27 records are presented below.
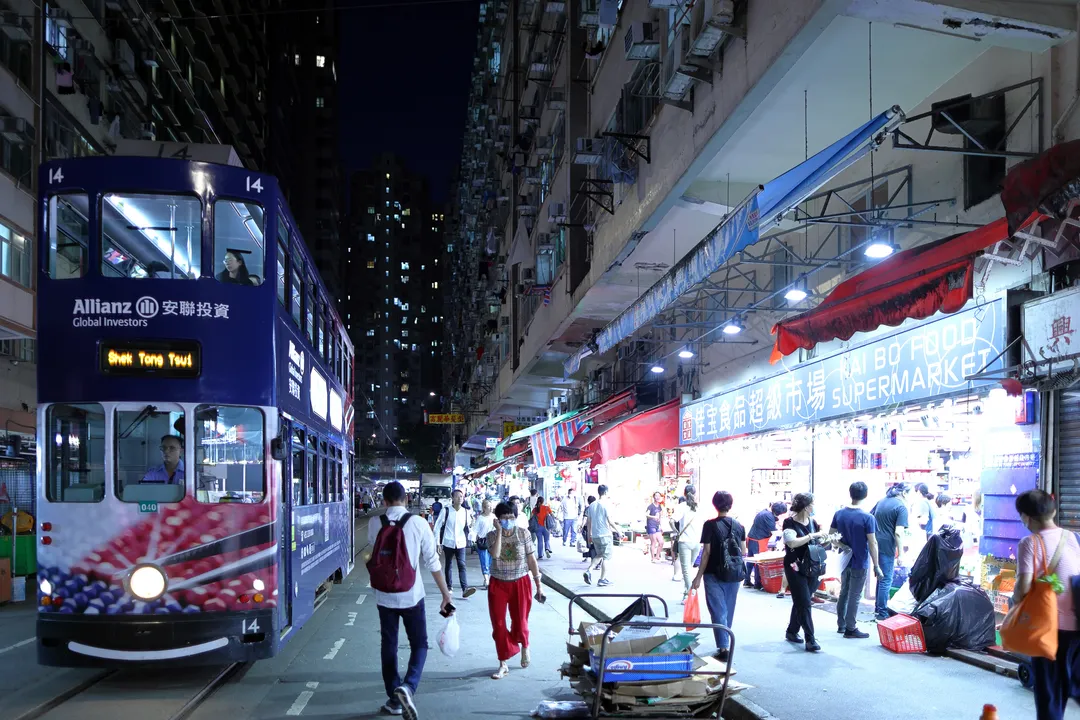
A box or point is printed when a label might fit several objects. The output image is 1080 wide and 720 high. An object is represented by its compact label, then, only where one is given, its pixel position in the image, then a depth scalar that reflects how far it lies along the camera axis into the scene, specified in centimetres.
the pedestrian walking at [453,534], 1700
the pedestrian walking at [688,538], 1527
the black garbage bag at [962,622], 987
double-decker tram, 859
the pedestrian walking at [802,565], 1038
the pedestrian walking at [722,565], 947
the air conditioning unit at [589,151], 1778
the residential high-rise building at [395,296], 14993
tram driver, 883
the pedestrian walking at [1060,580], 578
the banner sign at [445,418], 5394
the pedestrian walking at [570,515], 2952
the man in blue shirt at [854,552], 1080
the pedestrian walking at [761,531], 1581
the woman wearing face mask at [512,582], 984
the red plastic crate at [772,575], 1564
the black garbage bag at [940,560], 1026
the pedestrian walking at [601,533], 1839
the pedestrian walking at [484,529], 1864
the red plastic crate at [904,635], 997
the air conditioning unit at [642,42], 1434
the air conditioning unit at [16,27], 2344
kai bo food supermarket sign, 946
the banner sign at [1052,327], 808
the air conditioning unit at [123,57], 3109
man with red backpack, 790
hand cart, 618
